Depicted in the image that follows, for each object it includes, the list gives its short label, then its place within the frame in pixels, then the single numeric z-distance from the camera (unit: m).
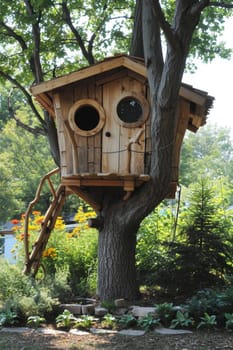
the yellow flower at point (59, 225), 16.62
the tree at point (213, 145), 71.61
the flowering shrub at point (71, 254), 14.63
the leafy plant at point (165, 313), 10.20
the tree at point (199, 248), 13.14
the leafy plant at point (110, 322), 10.53
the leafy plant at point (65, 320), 10.66
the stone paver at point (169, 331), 9.53
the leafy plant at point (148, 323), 9.93
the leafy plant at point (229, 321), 9.40
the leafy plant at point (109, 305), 11.31
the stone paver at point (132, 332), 9.62
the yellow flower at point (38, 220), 16.03
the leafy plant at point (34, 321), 10.62
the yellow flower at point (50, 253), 15.34
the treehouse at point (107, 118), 11.86
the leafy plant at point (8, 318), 10.63
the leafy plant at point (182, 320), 9.77
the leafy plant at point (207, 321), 9.50
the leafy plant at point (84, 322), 10.56
